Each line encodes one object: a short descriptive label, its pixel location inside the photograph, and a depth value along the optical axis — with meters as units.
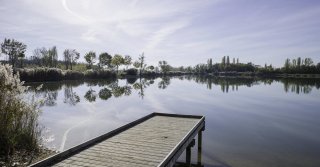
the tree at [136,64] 70.98
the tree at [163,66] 86.88
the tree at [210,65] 99.07
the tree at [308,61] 77.07
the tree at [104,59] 57.90
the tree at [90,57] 55.13
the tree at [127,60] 64.99
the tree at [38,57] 51.83
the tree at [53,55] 48.87
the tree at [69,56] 53.70
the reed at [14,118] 4.90
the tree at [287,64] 75.02
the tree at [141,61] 70.46
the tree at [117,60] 57.82
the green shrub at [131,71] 57.99
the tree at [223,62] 95.57
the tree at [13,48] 39.50
